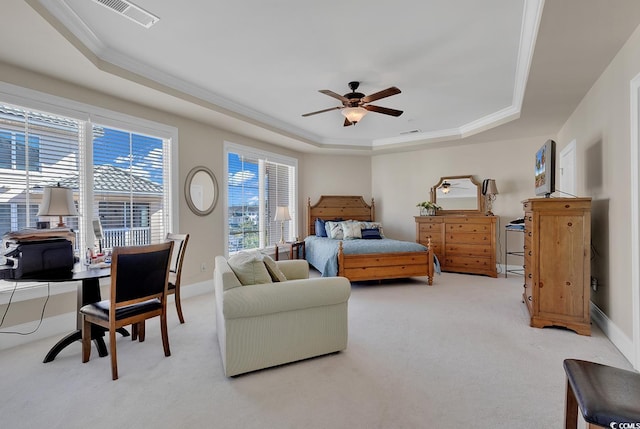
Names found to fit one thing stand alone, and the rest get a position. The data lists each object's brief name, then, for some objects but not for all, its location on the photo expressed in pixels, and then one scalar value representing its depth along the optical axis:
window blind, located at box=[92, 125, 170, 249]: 3.50
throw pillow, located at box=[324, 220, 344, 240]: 5.94
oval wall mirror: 4.41
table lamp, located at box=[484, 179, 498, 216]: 5.69
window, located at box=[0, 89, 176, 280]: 2.84
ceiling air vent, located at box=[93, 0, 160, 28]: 2.22
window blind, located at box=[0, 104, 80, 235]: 2.79
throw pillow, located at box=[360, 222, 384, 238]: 6.09
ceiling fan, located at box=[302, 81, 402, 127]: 3.45
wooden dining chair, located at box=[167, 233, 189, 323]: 3.17
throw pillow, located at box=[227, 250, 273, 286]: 2.35
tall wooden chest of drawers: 2.95
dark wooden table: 2.26
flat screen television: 3.23
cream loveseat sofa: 2.14
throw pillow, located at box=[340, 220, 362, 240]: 5.84
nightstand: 5.85
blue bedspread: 4.61
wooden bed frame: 4.60
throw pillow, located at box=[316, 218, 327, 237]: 6.25
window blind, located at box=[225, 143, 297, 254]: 5.20
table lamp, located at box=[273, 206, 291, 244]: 5.68
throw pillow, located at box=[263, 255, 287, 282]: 2.52
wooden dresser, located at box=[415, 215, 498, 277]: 5.47
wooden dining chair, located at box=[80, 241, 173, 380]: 2.18
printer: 2.30
